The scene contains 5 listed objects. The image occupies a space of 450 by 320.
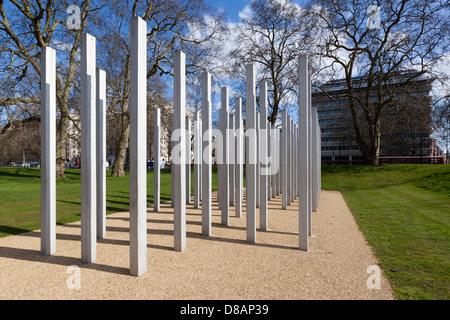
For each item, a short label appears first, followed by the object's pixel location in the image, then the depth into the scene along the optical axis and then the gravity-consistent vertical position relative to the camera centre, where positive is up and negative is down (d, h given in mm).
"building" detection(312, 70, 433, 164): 26375 +5511
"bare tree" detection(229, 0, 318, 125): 25469 +10621
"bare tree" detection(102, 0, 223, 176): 21031 +9216
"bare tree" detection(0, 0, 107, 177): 17891 +7270
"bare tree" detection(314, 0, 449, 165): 22922 +10138
